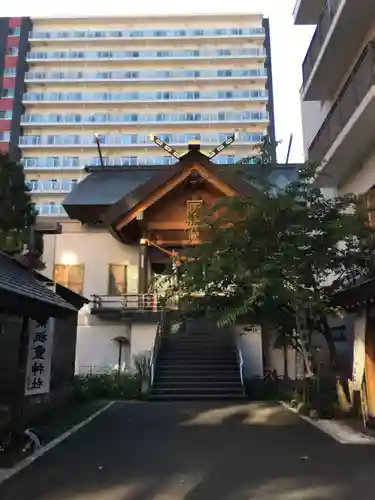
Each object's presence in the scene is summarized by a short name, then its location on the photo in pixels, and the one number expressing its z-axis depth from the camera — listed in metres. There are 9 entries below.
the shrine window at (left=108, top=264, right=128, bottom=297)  20.52
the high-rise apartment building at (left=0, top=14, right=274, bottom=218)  59.56
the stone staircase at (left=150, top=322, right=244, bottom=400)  14.48
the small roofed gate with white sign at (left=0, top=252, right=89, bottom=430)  6.81
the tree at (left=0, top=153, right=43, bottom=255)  16.56
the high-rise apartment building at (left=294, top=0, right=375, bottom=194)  10.70
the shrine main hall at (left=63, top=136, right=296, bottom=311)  19.19
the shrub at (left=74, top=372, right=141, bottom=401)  14.61
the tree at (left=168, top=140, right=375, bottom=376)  9.70
